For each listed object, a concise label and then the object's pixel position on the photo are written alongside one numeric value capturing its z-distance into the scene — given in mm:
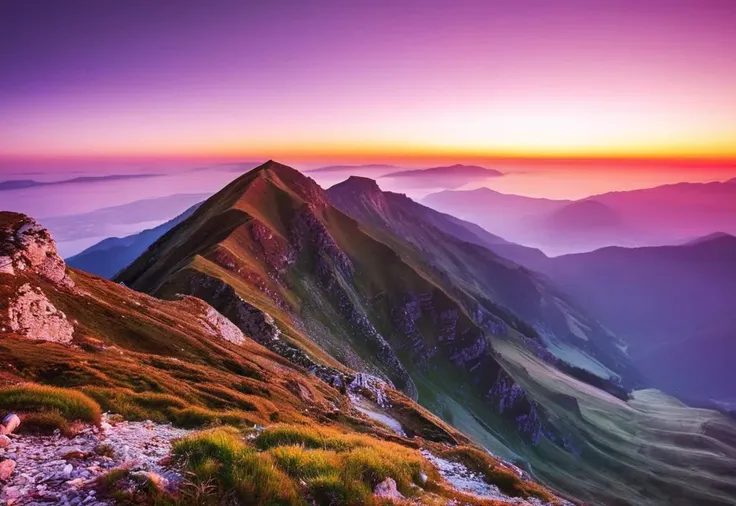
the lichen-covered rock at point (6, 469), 10587
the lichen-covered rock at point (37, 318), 36281
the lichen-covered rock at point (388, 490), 13675
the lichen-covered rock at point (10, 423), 13359
